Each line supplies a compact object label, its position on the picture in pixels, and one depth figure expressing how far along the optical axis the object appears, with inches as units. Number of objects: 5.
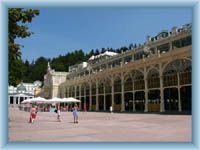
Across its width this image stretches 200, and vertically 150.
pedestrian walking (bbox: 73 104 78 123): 1024.2
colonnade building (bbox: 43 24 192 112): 1589.6
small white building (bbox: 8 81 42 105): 5509.8
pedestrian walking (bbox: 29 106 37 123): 1063.4
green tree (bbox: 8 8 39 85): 719.1
